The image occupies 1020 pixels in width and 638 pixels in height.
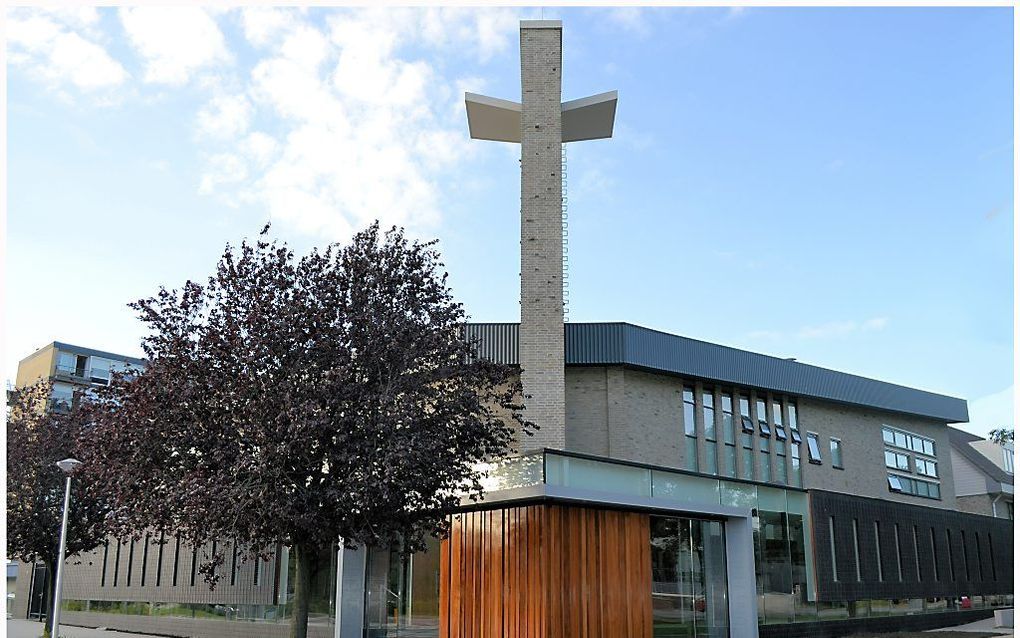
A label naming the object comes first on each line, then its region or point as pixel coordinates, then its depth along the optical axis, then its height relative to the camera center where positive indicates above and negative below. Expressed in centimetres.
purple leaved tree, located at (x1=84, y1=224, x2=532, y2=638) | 1459 +235
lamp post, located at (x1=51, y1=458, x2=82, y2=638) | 1853 +37
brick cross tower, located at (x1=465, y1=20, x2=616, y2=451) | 2158 +920
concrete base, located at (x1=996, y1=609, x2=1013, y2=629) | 2570 -182
